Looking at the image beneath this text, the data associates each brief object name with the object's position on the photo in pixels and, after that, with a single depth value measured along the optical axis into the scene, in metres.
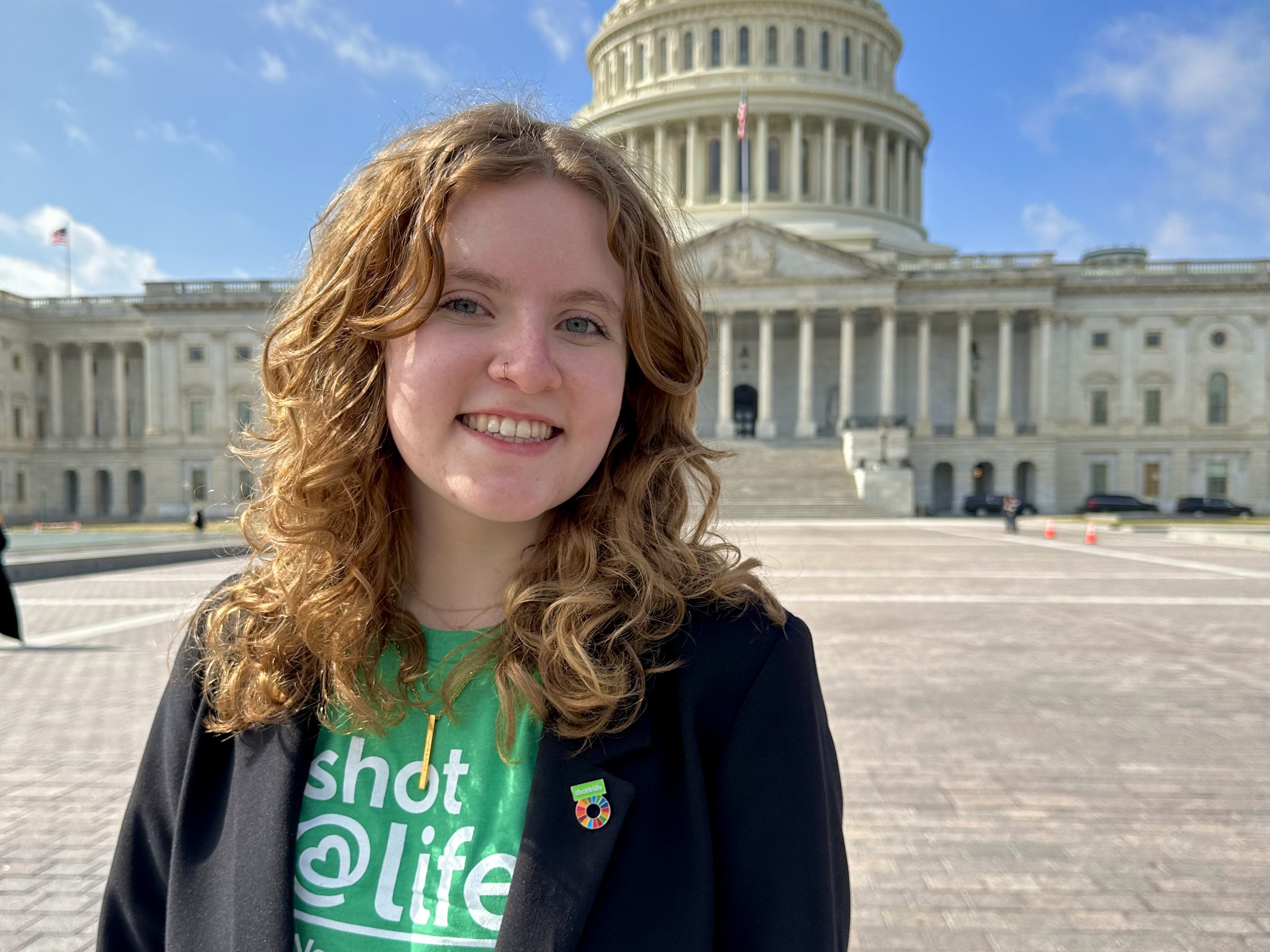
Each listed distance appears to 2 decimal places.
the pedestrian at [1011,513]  33.25
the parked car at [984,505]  49.47
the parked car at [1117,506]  50.00
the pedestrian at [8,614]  9.77
